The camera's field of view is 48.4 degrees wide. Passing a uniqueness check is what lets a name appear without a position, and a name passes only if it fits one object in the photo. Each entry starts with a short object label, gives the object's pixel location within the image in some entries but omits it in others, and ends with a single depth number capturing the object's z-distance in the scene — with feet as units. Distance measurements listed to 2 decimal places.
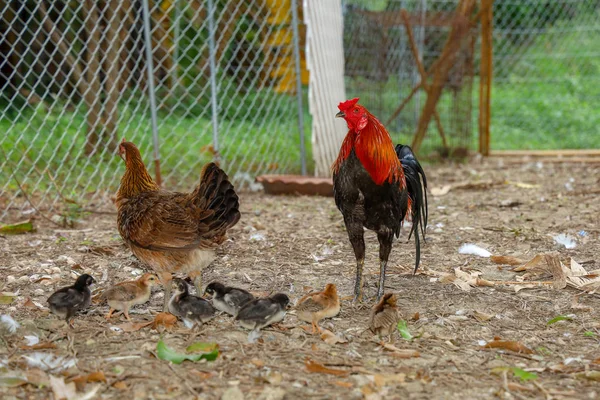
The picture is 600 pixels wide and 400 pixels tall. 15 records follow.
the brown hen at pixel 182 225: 13.26
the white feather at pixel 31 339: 11.57
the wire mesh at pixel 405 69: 30.48
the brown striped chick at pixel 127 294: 12.87
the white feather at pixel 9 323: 11.78
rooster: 13.25
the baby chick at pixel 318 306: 12.55
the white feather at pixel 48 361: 10.61
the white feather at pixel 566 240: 18.02
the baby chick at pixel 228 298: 12.74
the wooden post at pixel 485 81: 34.91
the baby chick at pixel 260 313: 12.00
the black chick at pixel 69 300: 12.33
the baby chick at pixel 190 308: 12.34
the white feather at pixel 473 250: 17.66
